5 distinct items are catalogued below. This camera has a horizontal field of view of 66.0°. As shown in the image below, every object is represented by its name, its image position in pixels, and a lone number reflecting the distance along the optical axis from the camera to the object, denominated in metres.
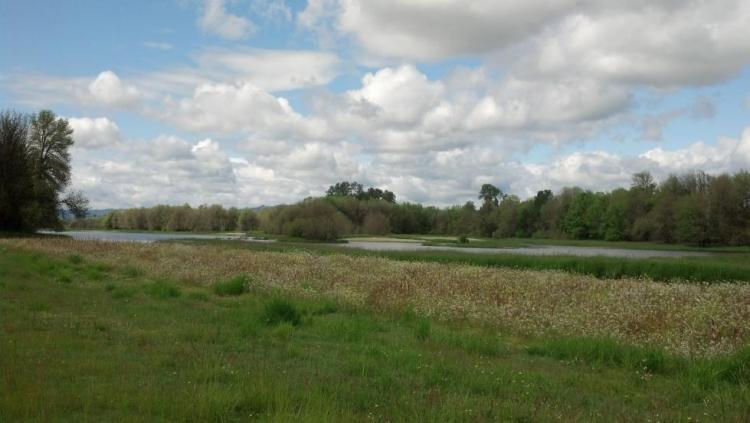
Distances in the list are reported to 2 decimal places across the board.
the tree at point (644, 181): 131.04
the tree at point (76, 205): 76.31
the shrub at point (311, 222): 107.31
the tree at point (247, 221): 179.62
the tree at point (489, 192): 194.50
